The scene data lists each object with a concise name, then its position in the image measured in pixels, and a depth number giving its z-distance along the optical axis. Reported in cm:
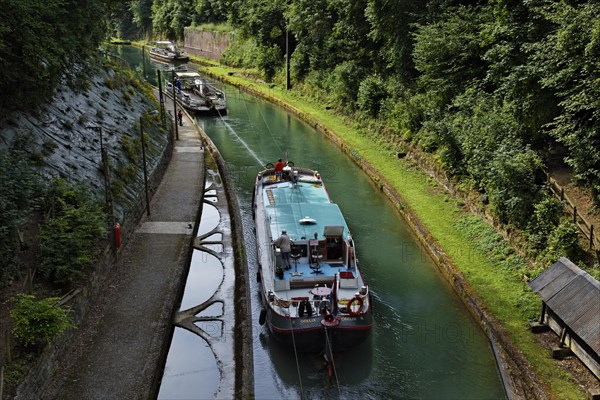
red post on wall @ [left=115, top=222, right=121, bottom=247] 2139
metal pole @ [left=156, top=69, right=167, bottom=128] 3888
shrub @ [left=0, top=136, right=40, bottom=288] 1609
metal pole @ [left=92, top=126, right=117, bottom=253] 2142
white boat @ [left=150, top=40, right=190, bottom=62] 8475
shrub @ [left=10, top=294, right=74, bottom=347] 1429
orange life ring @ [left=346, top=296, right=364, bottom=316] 1756
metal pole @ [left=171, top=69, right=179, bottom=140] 4082
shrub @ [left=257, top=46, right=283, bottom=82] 6225
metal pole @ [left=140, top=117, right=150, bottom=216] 2583
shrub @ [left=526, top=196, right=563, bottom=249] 2036
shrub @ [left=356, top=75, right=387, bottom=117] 4047
